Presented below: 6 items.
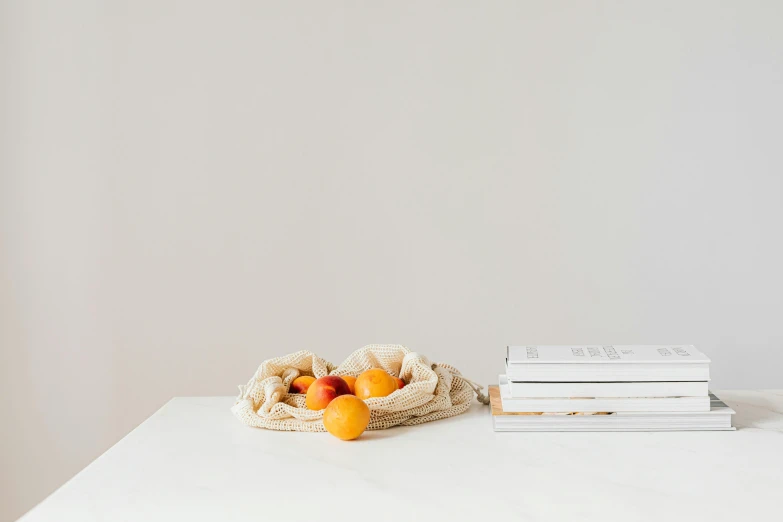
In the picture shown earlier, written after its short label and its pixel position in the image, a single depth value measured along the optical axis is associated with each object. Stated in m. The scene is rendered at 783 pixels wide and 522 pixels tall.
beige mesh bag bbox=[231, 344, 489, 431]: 1.30
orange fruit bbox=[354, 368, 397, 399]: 1.31
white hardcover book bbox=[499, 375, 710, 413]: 1.26
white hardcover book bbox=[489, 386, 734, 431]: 1.25
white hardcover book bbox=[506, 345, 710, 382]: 1.26
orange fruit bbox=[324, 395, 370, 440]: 1.20
